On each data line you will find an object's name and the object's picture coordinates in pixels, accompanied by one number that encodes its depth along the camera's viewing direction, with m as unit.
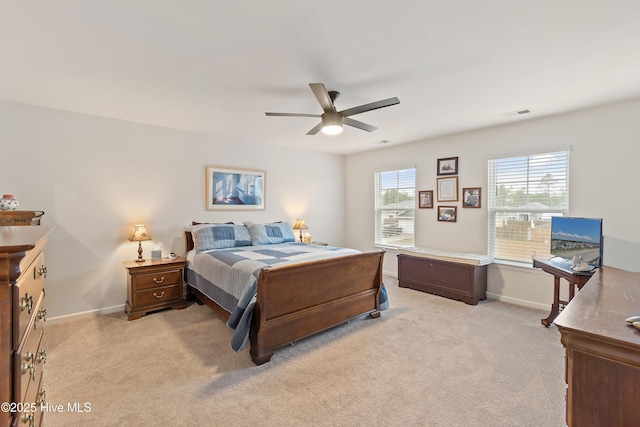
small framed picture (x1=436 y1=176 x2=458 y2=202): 4.64
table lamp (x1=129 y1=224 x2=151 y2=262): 3.67
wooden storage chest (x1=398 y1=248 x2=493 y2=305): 4.03
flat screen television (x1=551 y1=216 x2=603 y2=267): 2.82
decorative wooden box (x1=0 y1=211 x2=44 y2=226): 2.31
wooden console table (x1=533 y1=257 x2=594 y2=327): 2.72
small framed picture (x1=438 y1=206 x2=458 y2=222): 4.67
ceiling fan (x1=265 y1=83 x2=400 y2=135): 2.52
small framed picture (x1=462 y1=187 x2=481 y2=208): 4.40
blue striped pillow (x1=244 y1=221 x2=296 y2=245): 4.50
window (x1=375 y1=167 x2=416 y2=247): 5.34
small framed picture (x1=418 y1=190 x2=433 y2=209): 4.97
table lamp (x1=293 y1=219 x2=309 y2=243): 5.42
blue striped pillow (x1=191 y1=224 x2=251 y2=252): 4.03
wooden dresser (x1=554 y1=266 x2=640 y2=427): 0.92
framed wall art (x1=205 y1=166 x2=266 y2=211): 4.55
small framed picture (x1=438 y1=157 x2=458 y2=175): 4.62
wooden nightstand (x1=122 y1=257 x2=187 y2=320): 3.51
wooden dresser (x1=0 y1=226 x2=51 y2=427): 0.90
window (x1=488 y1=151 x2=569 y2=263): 3.73
